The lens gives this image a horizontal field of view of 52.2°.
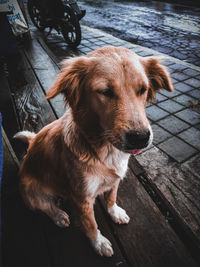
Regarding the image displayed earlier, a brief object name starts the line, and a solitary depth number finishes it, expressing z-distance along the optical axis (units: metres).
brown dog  0.36
